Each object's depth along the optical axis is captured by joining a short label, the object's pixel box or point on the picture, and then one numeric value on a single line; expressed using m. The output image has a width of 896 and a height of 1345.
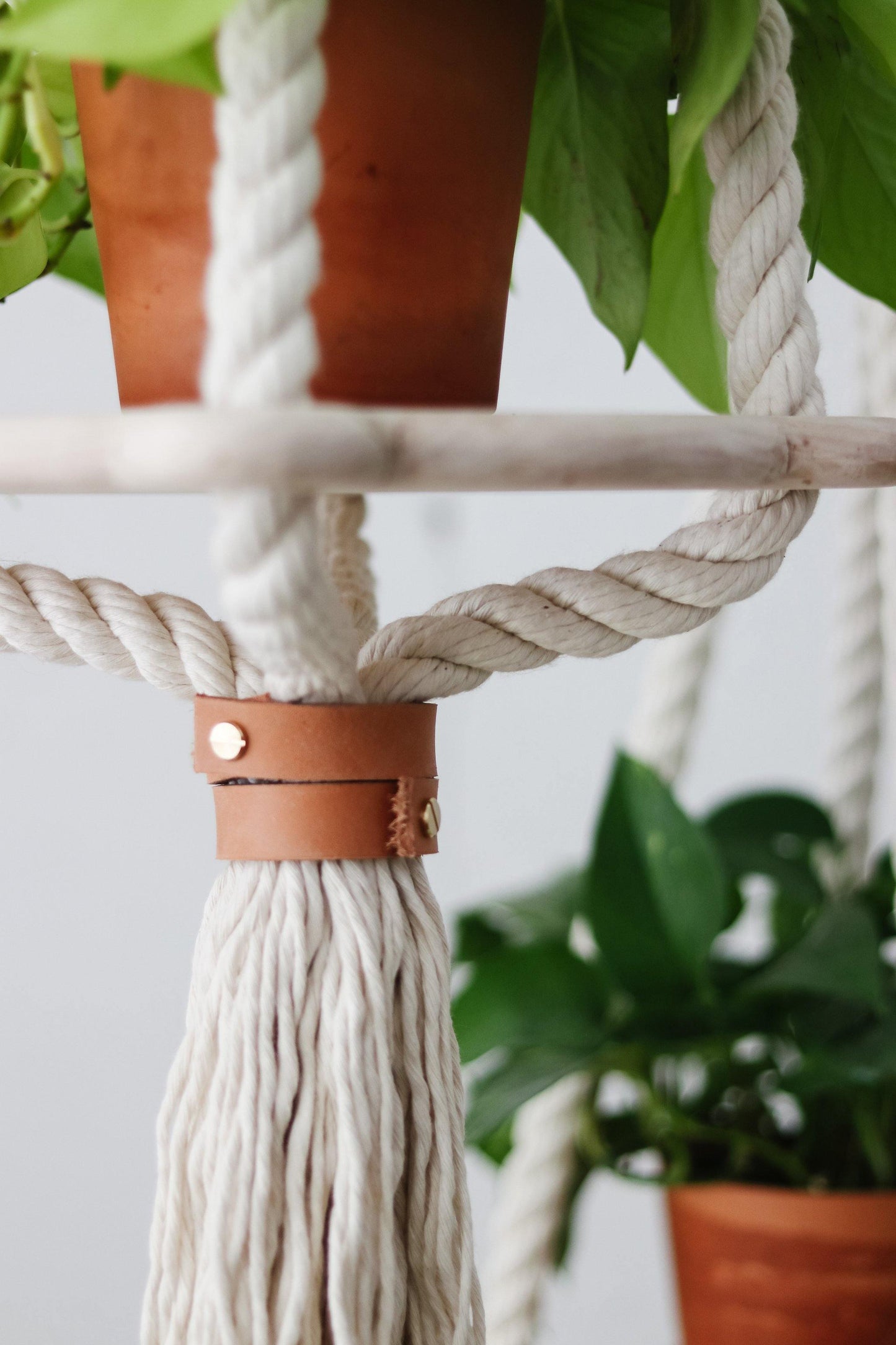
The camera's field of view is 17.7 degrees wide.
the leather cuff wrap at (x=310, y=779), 0.65
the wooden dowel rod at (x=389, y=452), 0.57
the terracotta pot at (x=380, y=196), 0.65
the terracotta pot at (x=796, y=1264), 0.89
